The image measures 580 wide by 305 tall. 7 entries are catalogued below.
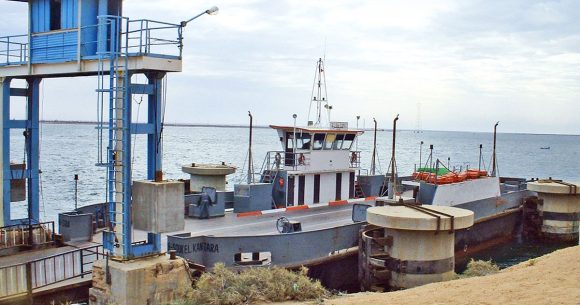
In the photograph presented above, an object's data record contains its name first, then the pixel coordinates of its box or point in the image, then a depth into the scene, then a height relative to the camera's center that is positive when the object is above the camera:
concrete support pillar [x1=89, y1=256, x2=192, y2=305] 12.48 -3.30
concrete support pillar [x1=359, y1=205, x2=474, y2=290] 17.22 -3.37
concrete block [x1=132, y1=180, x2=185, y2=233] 12.80 -1.66
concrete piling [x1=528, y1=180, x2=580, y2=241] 31.45 -3.92
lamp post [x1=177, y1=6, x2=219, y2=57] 13.27 +2.22
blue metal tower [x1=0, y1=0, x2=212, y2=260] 12.70 +1.42
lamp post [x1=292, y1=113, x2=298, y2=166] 25.44 -0.33
